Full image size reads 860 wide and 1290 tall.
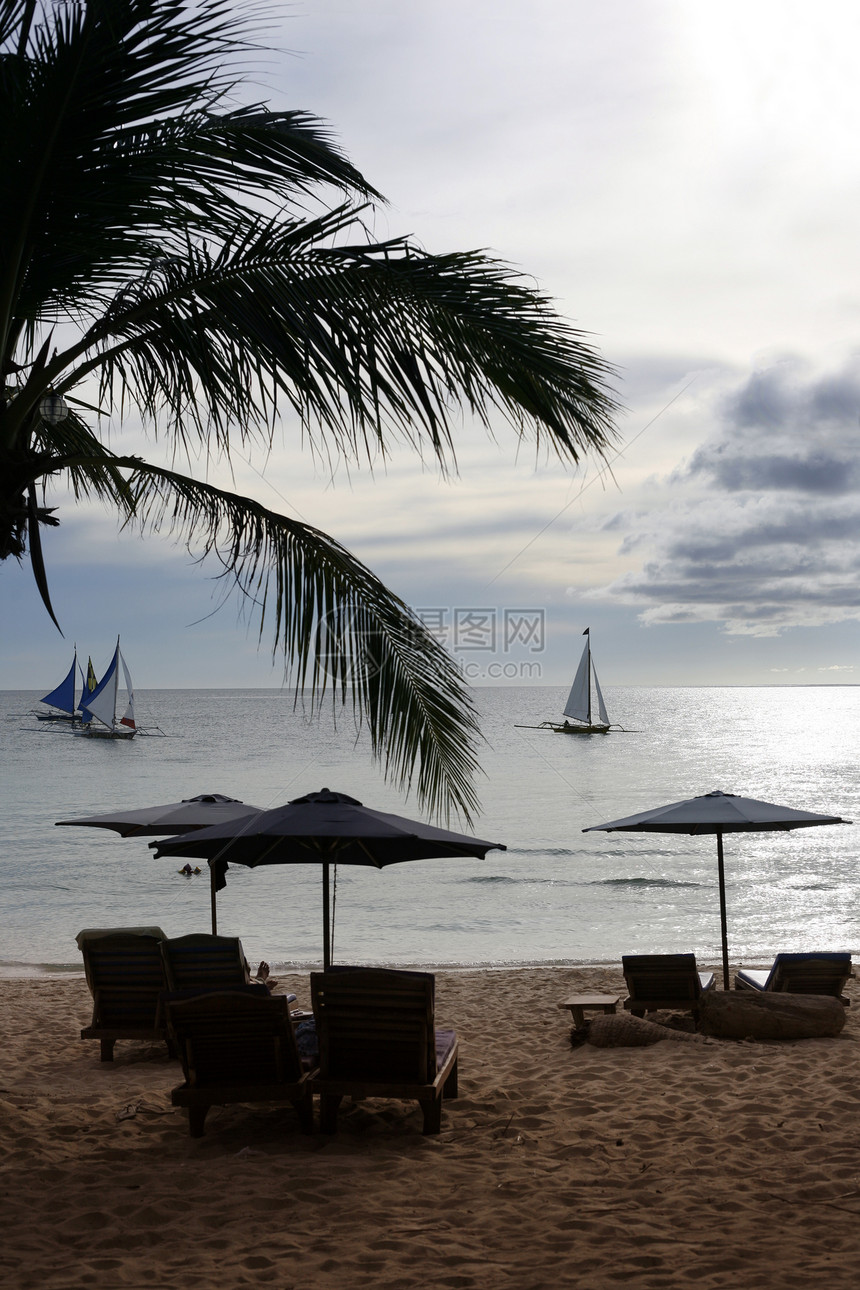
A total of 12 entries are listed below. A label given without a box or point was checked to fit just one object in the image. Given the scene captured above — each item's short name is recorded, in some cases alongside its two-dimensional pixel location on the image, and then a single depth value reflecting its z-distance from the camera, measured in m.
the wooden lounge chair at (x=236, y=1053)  5.48
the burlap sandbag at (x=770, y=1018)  8.45
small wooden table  9.02
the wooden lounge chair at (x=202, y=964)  7.34
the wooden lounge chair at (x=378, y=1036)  5.47
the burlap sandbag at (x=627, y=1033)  8.22
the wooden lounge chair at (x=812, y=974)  9.27
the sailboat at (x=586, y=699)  81.38
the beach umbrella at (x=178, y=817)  8.75
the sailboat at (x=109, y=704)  75.50
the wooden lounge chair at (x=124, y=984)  7.94
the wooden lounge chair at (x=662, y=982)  9.15
